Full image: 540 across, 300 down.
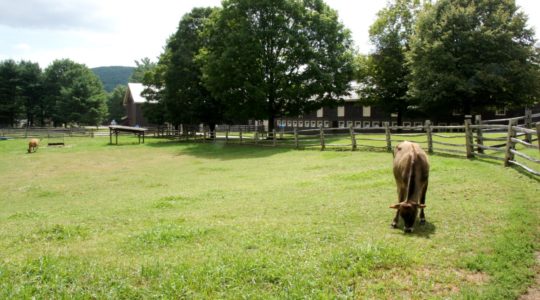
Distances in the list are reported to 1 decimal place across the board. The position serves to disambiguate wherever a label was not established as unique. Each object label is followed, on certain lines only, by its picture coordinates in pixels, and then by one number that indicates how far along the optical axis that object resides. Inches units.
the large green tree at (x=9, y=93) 2876.5
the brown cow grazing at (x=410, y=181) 273.1
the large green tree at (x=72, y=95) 2955.2
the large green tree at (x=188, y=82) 1653.5
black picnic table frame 1621.6
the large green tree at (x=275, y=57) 1320.1
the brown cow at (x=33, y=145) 1308.6
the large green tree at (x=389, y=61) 1707.7
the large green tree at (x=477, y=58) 1244.5
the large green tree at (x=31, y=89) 3019.2
